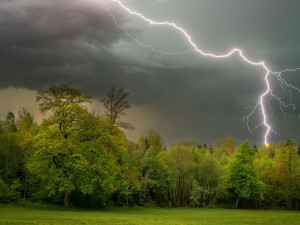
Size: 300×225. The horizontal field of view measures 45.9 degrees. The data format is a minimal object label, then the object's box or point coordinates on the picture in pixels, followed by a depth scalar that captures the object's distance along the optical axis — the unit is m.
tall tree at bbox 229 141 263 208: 66.75
